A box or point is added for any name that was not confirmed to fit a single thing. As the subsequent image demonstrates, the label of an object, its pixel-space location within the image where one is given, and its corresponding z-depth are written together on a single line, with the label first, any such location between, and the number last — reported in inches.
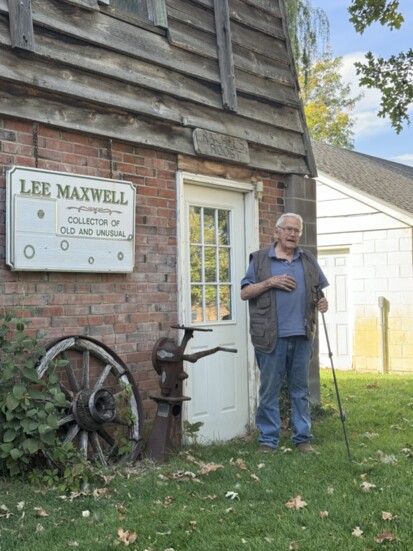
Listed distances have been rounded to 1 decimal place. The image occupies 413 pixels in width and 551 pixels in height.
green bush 188.1
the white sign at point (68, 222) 205.2
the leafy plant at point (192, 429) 244.5
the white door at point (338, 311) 522.3
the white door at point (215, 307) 266.2
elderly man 236.7
